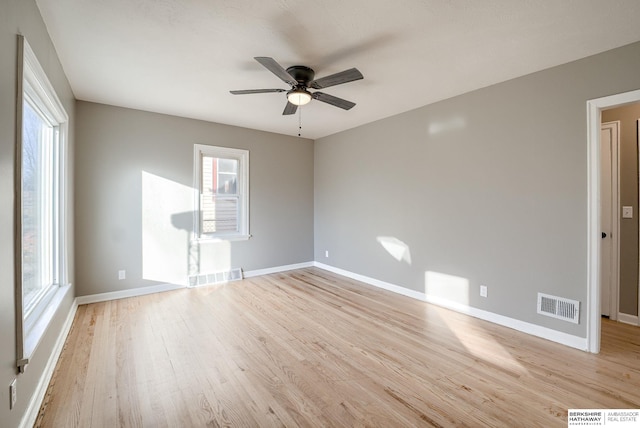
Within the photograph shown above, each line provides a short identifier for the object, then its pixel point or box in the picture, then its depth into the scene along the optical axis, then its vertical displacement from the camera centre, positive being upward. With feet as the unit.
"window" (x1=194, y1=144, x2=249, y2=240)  15.26 +1.21
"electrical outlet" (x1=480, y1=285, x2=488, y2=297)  10.85 -2.93
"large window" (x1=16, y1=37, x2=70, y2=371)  5.50 +0.31
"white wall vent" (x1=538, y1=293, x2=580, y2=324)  8.79 -2.99
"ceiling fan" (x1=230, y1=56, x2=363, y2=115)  7.71 +3.79
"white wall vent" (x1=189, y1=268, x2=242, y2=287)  15.02 -3.46
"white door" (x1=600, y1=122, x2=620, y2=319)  10.79 -0.30
